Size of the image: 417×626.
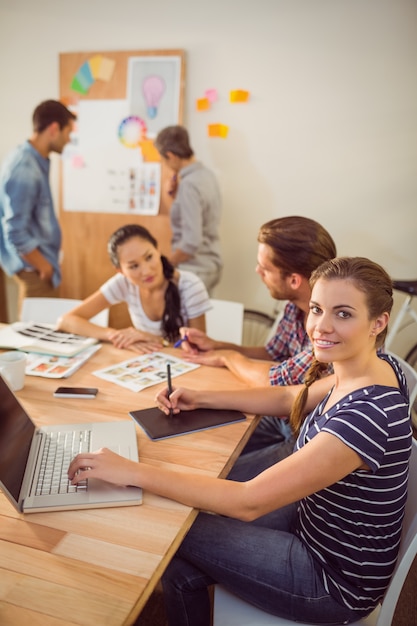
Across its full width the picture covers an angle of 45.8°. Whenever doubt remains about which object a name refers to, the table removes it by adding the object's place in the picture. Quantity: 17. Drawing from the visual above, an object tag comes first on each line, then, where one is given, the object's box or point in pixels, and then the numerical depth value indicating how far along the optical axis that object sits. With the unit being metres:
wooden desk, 0.72
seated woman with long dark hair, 1.96
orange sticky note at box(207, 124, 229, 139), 3.16
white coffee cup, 1.42
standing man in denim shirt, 2.70
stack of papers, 1.73
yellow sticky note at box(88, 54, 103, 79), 3.32
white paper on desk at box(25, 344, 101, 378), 1.57
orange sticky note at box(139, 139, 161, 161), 3.31
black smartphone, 1.42
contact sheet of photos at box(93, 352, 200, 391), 1.54
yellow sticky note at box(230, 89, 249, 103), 3.08
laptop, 0.93
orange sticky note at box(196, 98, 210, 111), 3.17
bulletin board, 3.23
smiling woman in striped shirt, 0.92
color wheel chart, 3.31
